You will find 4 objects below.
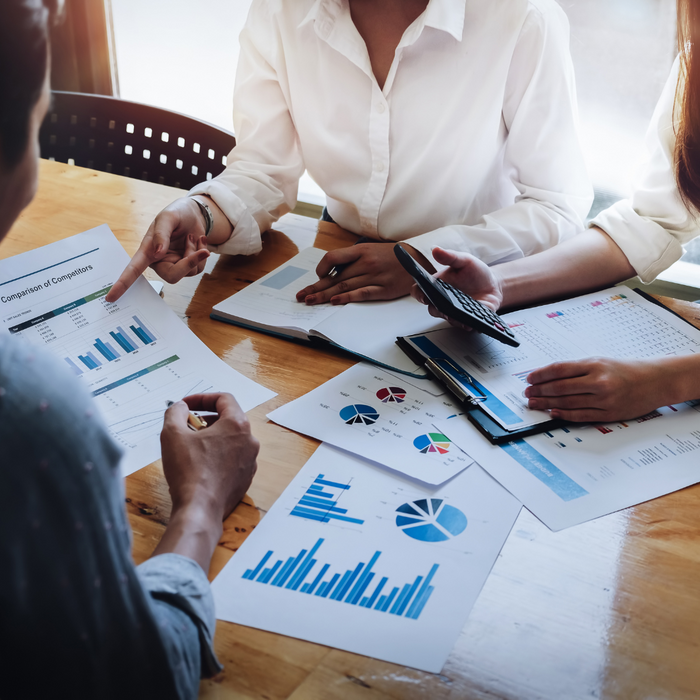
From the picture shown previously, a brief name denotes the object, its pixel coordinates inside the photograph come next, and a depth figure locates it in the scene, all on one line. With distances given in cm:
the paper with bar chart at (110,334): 78
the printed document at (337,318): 88
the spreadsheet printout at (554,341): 80
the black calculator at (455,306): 81
